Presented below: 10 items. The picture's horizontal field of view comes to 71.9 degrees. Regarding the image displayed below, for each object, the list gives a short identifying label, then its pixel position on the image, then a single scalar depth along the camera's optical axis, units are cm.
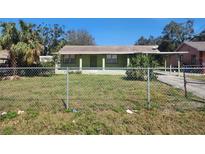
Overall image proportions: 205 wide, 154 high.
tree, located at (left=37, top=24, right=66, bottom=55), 2460
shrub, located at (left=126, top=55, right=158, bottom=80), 1044
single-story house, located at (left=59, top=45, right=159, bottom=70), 1703
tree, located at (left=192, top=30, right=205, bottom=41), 3222
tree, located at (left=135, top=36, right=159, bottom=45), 4486
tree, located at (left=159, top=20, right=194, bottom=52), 3333
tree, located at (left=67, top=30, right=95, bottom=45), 4280
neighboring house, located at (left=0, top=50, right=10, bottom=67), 1822
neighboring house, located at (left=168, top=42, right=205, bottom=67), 1674
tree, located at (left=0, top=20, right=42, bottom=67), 1212
